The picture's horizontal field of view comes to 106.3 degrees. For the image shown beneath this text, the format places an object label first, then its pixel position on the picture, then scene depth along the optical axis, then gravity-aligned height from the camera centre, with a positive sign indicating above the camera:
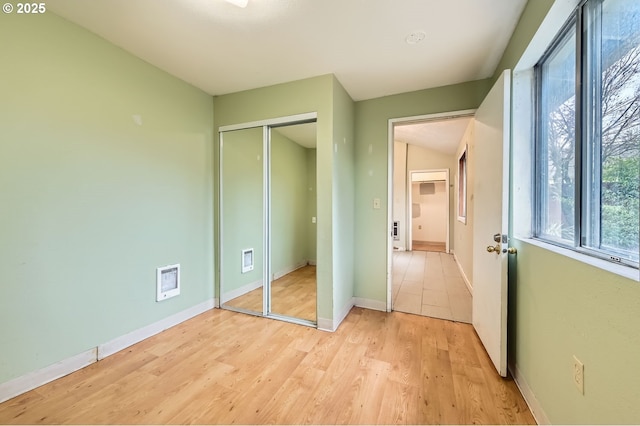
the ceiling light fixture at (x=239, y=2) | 1.37 +1.21
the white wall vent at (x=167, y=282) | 2.27 -0.69
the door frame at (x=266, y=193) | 2.55 +0.20
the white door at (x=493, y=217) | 1.60 -0.06
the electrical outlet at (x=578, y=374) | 0.98 -0.69
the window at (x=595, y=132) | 0.89 +0.35
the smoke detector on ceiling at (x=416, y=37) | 1.75 +1.29
